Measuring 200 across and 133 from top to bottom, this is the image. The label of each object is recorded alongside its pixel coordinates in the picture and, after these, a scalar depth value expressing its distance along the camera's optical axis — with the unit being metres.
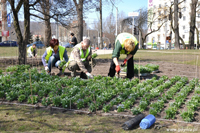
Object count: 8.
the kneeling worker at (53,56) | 7.15
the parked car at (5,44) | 42.91
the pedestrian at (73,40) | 11.86
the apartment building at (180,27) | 72.19
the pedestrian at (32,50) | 13.89
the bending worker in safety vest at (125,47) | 5.80
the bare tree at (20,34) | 10.21
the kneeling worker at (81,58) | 6.25
